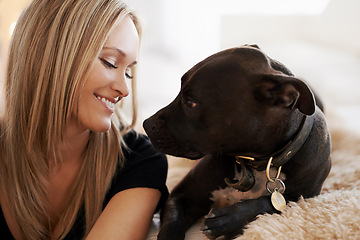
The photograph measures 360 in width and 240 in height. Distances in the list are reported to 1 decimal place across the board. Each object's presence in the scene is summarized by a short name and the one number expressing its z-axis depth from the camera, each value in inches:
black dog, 38.2
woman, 47.8
